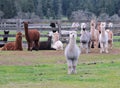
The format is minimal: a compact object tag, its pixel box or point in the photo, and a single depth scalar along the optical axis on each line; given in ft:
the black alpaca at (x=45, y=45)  84.35
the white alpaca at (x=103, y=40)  77.24
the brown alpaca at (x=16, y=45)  79.71
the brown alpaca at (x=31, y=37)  81.12
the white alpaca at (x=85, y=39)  77.66
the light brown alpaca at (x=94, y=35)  81.97
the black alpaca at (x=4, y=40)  91.34
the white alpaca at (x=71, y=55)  49.73
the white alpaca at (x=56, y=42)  84.17
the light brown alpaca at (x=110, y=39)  85.26
